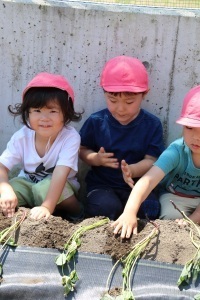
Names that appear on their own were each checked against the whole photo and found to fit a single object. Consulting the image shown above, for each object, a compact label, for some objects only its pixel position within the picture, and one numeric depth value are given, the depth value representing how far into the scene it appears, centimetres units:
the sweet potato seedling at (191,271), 254
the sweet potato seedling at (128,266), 249
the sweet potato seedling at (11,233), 273
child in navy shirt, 329
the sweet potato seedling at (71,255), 256
